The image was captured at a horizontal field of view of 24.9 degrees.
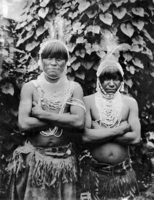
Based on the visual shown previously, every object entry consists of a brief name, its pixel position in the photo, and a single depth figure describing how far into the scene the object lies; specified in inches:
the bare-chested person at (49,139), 109.7
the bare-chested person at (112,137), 113.3
